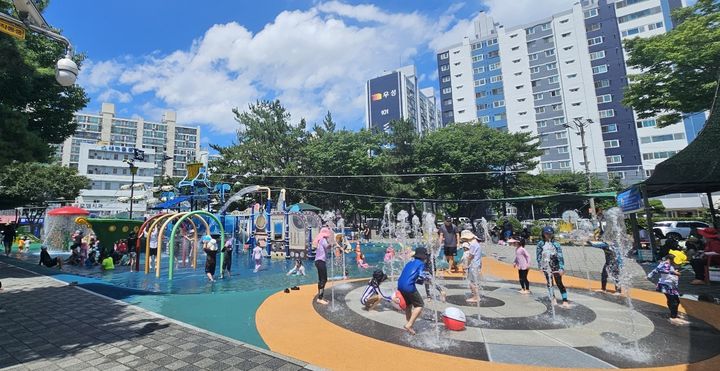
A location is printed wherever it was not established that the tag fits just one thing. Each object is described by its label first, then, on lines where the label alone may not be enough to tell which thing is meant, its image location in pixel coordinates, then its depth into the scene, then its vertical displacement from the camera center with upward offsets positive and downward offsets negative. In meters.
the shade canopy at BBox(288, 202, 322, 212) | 24.89 +1.60
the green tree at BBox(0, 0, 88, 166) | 9.52 +5.21
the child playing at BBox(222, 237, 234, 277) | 13.78 -0.97
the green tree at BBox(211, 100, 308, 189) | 36.34 +9.15
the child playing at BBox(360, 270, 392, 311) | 8.29 -1.60
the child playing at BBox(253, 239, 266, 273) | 15.66 -1.17
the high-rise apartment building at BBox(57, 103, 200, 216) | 67.00 +20.07
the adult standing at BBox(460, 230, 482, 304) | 8.99 -0.95
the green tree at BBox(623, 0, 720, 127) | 14.19 +6.29
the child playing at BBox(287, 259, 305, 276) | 14.33 -1.69
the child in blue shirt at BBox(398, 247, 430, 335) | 6.32 -1.03
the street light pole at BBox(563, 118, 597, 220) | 30.56 +0.87
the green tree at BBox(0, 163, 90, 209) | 30.14 +5.39
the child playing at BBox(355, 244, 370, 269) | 16.86 -1.64
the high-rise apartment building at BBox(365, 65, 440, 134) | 95.00 +35.80
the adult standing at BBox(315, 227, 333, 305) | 9.10 -0.83
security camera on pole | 5.34 +3.39
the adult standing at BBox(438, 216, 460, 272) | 13.02 -0.55
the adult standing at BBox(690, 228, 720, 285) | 10.55 -1.35
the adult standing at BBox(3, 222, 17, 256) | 22.80 +0.19
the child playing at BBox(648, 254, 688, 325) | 7.00 -1.41
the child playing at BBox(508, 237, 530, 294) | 9.51 -1.18
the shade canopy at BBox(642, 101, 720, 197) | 8.31 +1.56
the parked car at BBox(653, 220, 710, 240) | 23.68 -0.87
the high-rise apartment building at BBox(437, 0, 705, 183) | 55.00 +24.11
